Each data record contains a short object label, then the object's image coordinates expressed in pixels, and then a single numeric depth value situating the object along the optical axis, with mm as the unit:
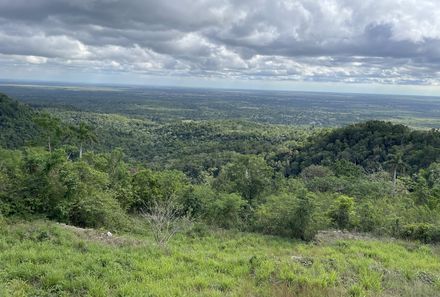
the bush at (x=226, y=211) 23769
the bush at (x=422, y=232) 17625
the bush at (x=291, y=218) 20375
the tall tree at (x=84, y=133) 37125
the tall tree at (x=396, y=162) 41400
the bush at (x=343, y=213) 21469
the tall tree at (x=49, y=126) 36062
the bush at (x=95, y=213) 19531
